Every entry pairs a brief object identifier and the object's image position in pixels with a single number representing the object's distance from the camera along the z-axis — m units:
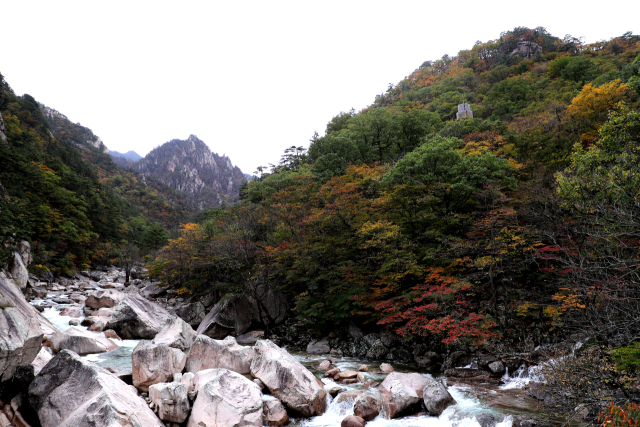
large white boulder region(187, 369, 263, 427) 7.83
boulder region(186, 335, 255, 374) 11.10
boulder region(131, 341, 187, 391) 9.75
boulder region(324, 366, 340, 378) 12.42
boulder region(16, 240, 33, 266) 22.42
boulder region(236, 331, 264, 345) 19.64
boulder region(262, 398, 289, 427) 8.68
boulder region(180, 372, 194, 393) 9.04
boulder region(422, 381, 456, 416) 9.16
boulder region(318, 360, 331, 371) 13.72
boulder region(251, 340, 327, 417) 9.37
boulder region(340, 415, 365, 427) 8.60
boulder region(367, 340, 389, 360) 15.45
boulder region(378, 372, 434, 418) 9.21
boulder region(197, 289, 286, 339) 20.42
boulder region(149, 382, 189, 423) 8.07
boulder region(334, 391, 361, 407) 9.70
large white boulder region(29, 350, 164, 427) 6.66
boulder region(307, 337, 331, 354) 17.32
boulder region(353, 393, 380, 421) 9.06
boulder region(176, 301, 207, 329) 23.62
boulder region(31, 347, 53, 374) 9.27
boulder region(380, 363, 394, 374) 13.13
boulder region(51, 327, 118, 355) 13.09
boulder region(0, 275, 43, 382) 7.57
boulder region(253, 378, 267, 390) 9.99
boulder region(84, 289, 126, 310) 21.83
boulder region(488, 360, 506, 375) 11.87
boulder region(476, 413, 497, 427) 8.23
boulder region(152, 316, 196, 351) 14.08
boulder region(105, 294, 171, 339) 17.72
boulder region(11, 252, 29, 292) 17.97
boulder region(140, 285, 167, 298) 30.70
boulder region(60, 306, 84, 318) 19.95
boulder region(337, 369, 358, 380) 11.98
